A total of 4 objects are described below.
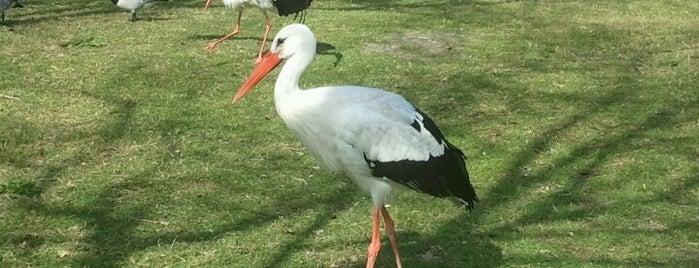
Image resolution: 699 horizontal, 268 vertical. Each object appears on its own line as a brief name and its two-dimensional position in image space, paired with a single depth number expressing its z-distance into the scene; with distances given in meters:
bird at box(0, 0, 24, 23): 8.88
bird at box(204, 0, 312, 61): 8.67
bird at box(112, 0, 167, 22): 9.41
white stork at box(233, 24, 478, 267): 3.66
